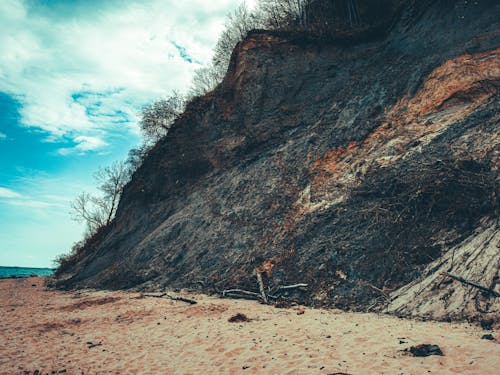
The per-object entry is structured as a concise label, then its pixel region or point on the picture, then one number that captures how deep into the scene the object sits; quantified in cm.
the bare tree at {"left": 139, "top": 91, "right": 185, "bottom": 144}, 2439
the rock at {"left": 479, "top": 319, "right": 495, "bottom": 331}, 589
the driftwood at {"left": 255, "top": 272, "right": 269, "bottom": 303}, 1040
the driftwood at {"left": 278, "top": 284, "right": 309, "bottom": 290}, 1019
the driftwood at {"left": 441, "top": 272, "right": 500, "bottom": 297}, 643
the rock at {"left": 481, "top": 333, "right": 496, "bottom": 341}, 534
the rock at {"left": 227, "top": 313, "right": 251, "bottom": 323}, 848
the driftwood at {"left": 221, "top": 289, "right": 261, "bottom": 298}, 1106
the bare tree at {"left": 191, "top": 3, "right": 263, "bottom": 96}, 2728
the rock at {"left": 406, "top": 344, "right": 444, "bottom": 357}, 509
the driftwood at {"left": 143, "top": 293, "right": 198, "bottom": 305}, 1109
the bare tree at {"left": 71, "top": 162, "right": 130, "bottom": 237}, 3653
